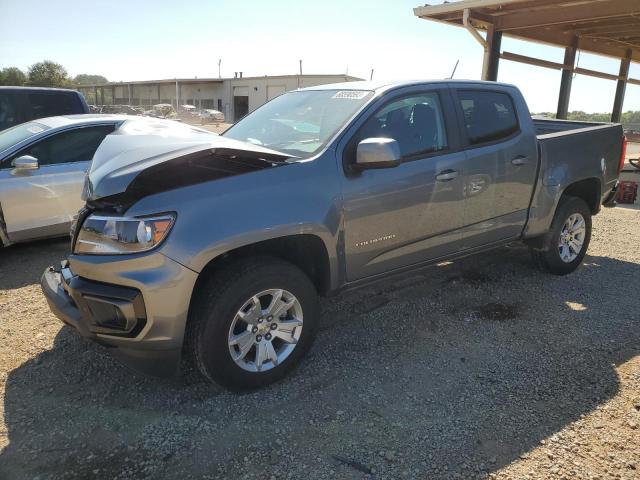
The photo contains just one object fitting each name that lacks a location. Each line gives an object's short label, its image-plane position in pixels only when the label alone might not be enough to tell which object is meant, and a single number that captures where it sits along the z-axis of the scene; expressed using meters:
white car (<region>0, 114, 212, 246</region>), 5.10
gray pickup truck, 2.56
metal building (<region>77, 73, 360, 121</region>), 43.91
